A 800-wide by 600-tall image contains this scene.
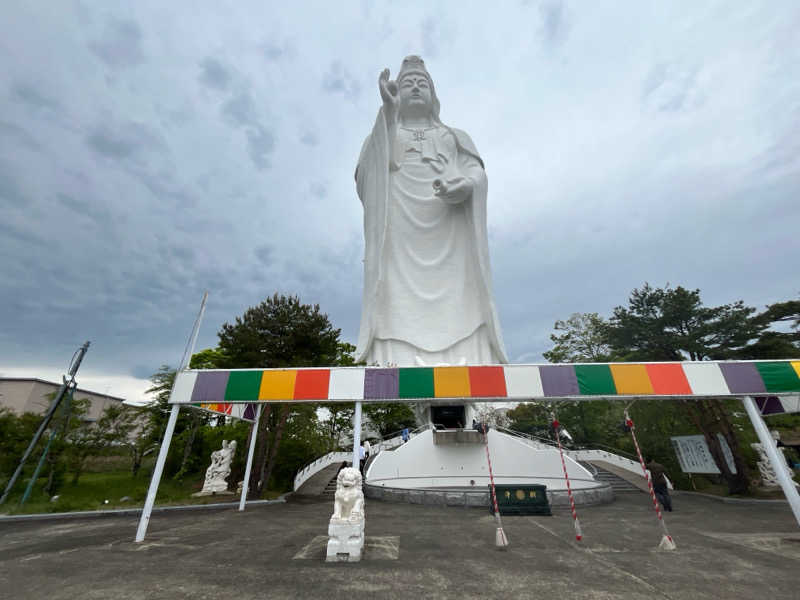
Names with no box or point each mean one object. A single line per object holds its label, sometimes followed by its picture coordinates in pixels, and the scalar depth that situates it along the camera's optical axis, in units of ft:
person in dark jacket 27.91
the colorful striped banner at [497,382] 20.58
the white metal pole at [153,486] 20.24
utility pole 33.71
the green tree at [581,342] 75.31
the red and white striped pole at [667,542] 18.13
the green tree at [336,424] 59.26
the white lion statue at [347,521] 15.71
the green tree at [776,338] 41.01
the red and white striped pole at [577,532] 19.23
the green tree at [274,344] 44.73
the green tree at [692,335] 43.04
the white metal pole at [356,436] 19.10
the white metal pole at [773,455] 18.66
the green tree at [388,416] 81.41
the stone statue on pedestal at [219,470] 45.70
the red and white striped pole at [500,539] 17.79
